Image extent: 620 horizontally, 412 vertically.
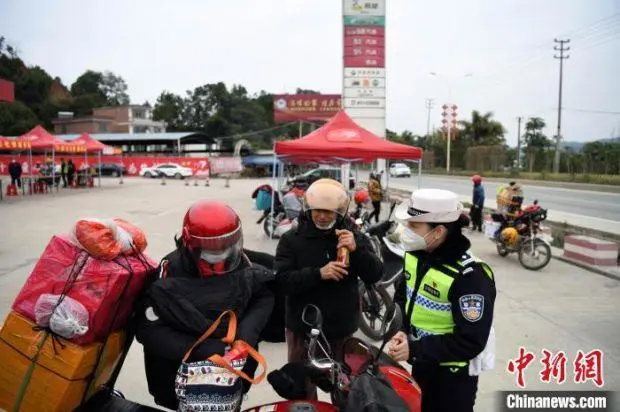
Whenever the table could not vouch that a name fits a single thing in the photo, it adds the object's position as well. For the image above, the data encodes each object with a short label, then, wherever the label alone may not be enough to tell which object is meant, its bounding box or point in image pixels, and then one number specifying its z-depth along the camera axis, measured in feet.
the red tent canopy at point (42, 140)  68.74
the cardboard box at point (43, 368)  5.31
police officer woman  5.99
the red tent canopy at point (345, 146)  28.66
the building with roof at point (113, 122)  224.33
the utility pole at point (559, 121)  110.12
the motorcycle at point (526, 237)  24.39
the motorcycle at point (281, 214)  28.55
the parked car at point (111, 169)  130.31
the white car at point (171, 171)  122.01
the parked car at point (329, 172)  67.22
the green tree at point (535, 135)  165.07
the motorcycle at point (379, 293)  15.10
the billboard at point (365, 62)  56.59
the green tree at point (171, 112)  270.67
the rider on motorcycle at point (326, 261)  8.05
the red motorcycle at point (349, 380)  4.72
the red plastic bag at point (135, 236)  6.09
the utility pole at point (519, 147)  134.17
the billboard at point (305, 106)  169.68
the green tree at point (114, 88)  347.77
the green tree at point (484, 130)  159.74
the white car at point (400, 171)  138.62
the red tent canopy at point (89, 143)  78.95
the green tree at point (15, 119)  180.24
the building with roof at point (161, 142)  152.97
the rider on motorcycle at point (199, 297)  5.29
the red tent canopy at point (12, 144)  62.90
